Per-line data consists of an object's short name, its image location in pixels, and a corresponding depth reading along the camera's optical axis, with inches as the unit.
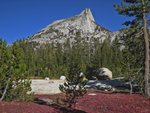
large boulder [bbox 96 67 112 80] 1623.6
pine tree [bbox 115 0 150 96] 700.2
